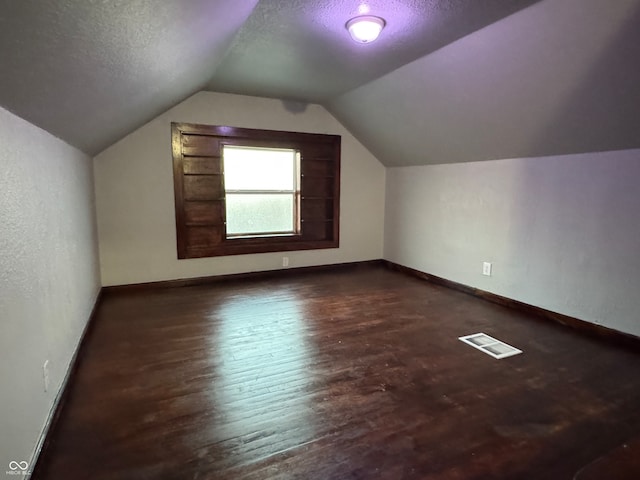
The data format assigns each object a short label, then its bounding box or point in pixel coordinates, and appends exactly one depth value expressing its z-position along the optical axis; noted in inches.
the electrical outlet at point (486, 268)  154.4
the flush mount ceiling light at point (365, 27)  92.1
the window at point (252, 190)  169.5
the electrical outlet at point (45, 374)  67.6
